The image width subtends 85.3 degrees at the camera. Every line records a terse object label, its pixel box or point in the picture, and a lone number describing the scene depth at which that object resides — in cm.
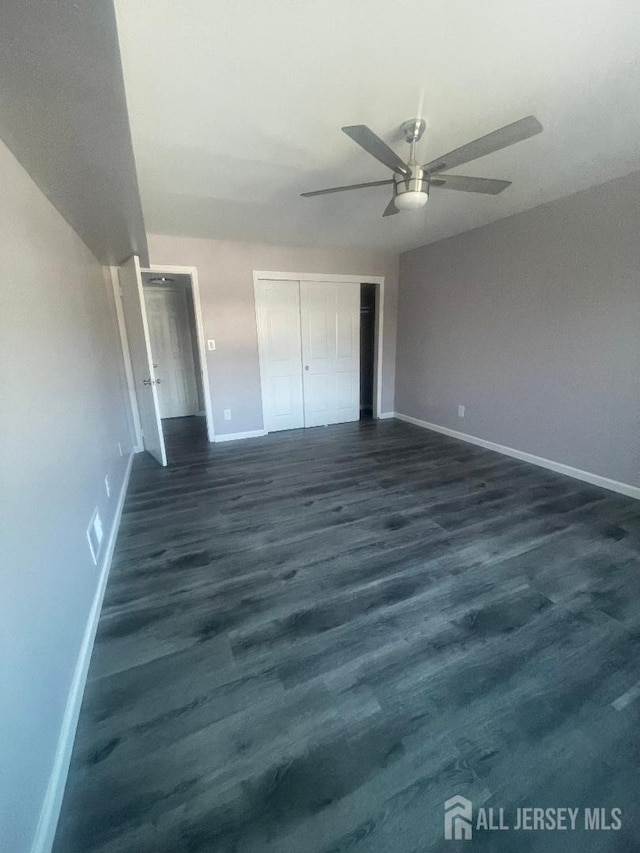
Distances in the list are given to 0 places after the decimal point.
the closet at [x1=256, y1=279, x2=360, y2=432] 458
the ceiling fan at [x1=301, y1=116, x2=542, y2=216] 151
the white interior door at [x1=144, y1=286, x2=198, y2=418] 563
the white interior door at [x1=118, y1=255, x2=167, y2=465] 340
